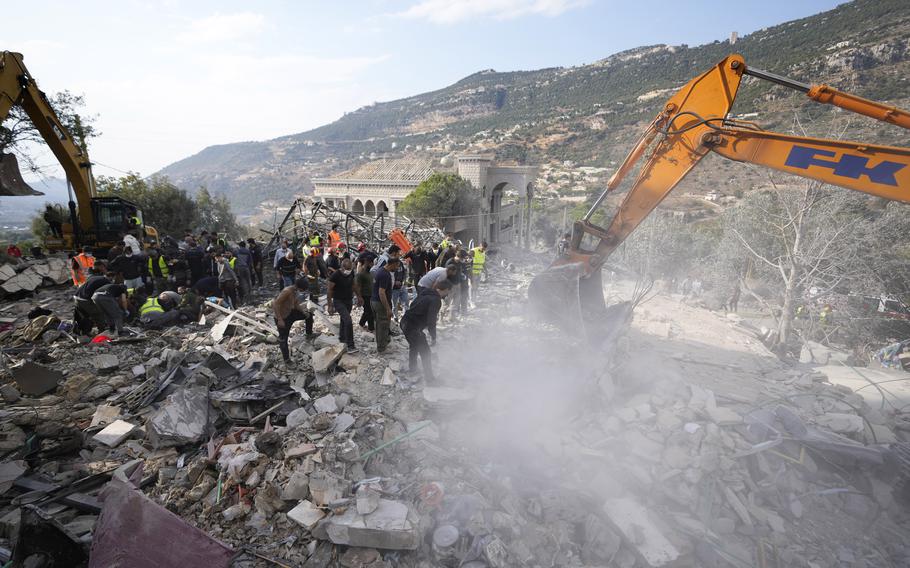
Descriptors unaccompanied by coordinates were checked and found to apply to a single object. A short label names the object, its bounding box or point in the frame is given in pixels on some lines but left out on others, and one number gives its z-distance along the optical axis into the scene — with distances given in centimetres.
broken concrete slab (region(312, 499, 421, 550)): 277
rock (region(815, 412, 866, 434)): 455
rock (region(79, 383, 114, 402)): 474
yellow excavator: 916
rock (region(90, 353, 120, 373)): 525
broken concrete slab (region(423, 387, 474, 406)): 449
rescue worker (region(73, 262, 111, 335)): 631
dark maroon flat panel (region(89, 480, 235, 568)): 246
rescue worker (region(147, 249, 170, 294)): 834
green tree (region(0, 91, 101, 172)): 1361
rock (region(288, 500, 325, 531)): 292
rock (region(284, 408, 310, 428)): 397
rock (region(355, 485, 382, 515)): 292
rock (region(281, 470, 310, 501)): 310
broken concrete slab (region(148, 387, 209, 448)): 382
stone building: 2455
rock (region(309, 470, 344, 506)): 306
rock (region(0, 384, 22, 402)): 448
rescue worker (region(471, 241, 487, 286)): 898
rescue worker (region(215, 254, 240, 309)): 772
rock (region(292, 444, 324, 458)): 344
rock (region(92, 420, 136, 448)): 394
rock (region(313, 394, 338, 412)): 423
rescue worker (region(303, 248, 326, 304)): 802
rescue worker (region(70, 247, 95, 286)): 866
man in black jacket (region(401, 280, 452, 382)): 488
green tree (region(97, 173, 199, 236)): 2022
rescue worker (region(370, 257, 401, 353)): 555
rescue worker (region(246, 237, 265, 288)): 979
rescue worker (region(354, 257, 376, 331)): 578
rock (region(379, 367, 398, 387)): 484
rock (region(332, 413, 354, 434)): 390
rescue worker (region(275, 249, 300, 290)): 801
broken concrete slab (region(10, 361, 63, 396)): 461
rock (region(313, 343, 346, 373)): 497
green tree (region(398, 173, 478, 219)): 2258
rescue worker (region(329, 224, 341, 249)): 1039
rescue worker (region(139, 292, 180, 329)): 681
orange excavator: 357
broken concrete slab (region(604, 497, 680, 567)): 313
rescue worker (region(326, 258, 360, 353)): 566
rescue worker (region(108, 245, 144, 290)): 730
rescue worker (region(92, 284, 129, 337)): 622
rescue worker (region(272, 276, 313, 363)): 515
